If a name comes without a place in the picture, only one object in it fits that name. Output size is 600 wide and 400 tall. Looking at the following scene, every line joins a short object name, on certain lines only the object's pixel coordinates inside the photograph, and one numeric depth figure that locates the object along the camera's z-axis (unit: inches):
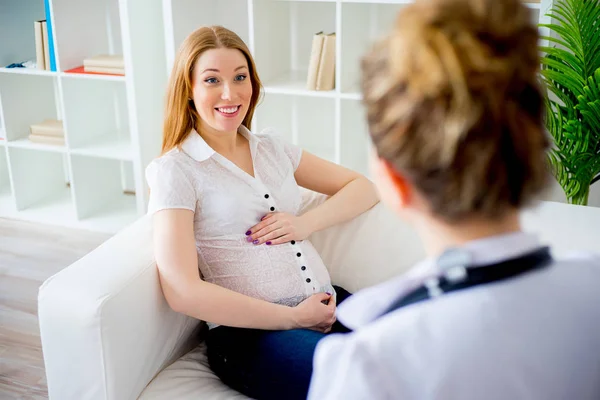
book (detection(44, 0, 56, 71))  120.0
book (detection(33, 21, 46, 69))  122.3
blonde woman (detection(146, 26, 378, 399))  59.6
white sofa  55.5
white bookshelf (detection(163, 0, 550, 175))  110.0
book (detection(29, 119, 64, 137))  128.0
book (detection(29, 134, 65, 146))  127.6
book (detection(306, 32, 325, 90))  109.4
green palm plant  81.4
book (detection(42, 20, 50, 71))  122.0
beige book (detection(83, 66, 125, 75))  120.1
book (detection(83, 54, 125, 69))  120.1
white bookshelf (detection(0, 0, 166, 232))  119.3
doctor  25.4
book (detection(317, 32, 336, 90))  109.0
